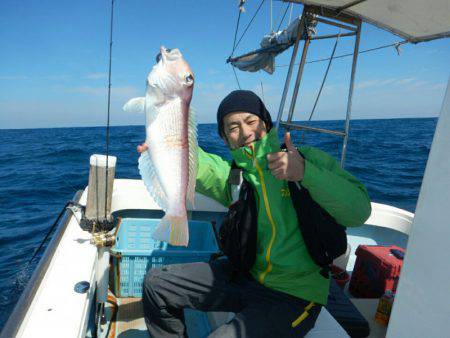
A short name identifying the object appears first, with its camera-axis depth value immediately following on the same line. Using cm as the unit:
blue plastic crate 323
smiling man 191
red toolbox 339
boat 91
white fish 168
